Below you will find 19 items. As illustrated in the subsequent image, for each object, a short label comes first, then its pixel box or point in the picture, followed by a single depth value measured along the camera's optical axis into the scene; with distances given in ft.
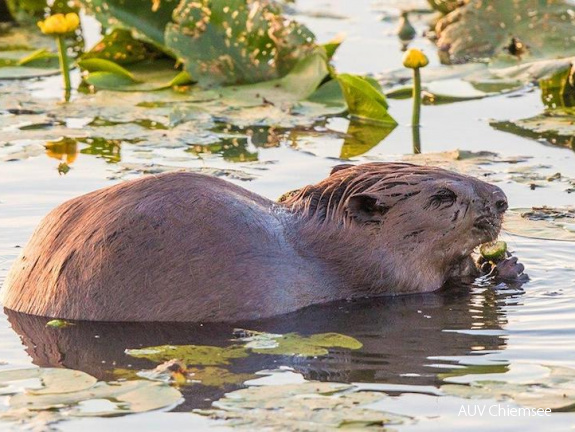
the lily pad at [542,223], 31.48
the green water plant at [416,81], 38.63
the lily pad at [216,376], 22.84
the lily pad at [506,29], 47.39
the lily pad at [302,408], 20.61
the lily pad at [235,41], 44.98
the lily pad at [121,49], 47.83
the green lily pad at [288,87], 43.73
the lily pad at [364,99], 41.27
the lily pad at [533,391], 21.62
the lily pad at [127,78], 45.39
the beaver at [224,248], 25.91
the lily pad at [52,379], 22.30
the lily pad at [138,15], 47.06
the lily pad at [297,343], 24.67
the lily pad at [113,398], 21.40
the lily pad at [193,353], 24.13
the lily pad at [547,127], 40.32
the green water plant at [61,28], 42.60
